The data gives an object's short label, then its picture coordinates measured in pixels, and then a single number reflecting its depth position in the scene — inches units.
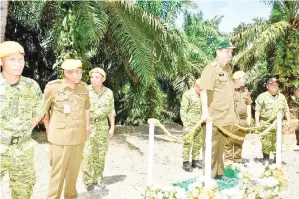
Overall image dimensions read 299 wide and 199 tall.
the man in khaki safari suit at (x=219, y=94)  128.4
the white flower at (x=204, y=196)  97.3
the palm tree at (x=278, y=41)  384.8
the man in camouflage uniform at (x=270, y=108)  197.0
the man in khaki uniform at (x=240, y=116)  188.6
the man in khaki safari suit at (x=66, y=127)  112.6
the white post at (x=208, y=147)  114.2
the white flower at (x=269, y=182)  119.1
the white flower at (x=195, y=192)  99.4
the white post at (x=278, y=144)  151.5
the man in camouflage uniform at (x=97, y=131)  143.6
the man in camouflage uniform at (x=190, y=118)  180.7
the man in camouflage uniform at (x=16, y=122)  90.4
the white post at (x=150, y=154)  115.8
